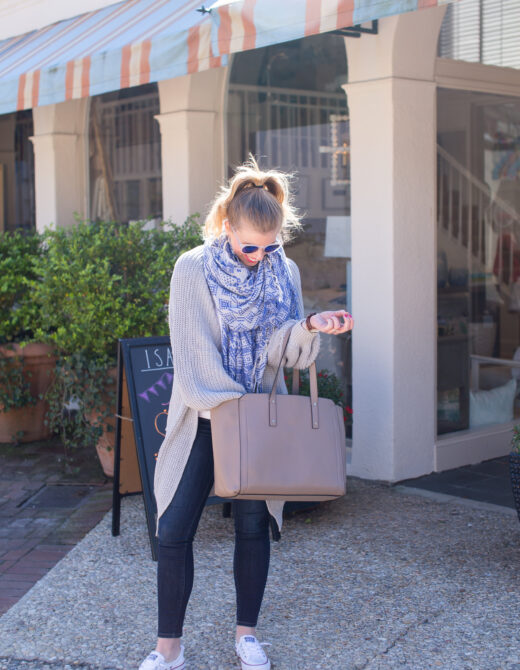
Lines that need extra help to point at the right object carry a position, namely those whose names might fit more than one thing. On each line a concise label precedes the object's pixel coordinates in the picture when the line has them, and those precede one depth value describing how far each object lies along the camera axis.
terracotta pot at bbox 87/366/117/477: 5.41
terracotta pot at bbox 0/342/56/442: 6.35
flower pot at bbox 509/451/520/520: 4.01
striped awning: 4.05
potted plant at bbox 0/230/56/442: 6.24
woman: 3.03
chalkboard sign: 4.36
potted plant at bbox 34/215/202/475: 5.23
